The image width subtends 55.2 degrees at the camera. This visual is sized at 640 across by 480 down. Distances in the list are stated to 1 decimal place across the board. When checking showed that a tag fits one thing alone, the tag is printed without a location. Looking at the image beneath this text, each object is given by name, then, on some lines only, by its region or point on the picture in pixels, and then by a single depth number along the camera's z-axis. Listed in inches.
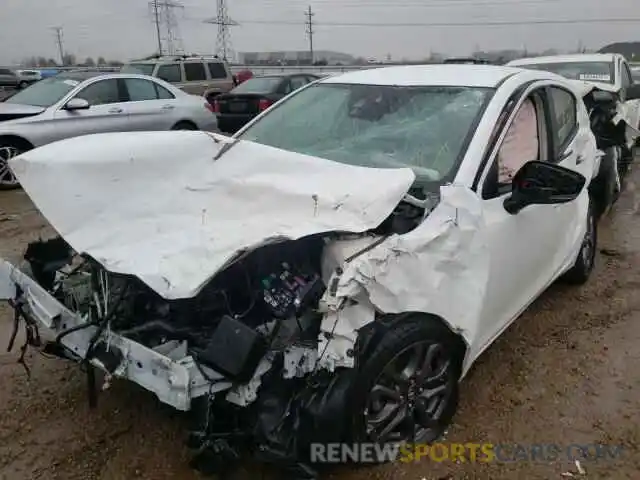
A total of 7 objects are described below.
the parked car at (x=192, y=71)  573.3
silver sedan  337.7
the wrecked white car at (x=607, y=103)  225.1
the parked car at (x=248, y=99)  485.7
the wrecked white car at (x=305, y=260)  93.9
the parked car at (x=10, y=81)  939.7
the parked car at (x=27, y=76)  1002.5
